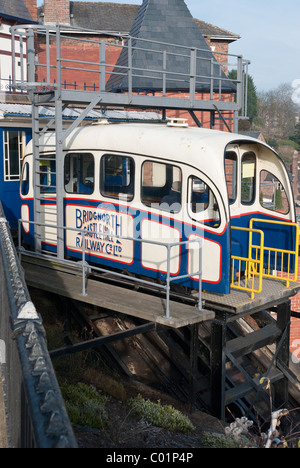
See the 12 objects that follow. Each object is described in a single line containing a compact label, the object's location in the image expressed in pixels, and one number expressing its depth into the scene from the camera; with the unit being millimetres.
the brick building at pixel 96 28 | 33062
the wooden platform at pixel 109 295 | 7992
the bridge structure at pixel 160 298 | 8438
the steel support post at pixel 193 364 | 8352
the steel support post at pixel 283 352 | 10273
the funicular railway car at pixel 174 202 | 8680
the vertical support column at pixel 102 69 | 10537
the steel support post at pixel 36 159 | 10914
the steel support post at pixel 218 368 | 8531
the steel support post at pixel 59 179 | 10041
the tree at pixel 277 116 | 92312
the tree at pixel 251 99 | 78406
